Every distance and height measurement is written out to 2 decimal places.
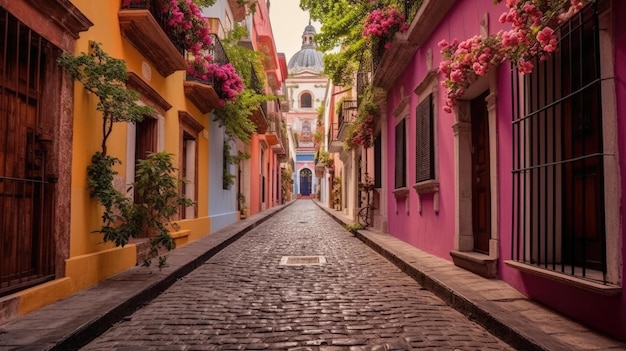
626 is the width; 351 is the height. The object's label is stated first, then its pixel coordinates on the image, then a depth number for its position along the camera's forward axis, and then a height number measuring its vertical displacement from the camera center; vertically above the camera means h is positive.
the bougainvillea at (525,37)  3.81 +1.39
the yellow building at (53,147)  4.34 +0.54
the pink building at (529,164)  3.59 +0.39
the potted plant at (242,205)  19.90 -0.19
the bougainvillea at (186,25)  8.16 +2.94
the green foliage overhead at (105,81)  5.17 +1.26
